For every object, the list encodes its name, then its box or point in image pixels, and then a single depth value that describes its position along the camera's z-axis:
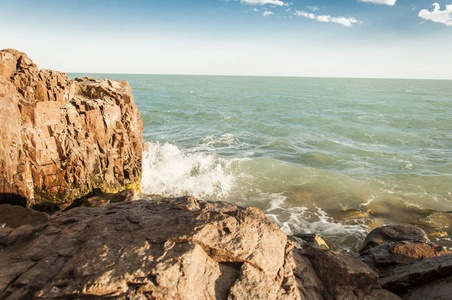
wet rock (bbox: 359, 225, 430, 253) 6.86
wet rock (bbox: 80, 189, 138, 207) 7.01
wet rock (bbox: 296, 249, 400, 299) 3.54
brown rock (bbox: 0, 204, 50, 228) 5.45
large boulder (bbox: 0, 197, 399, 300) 2.91
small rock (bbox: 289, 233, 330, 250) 6.92
